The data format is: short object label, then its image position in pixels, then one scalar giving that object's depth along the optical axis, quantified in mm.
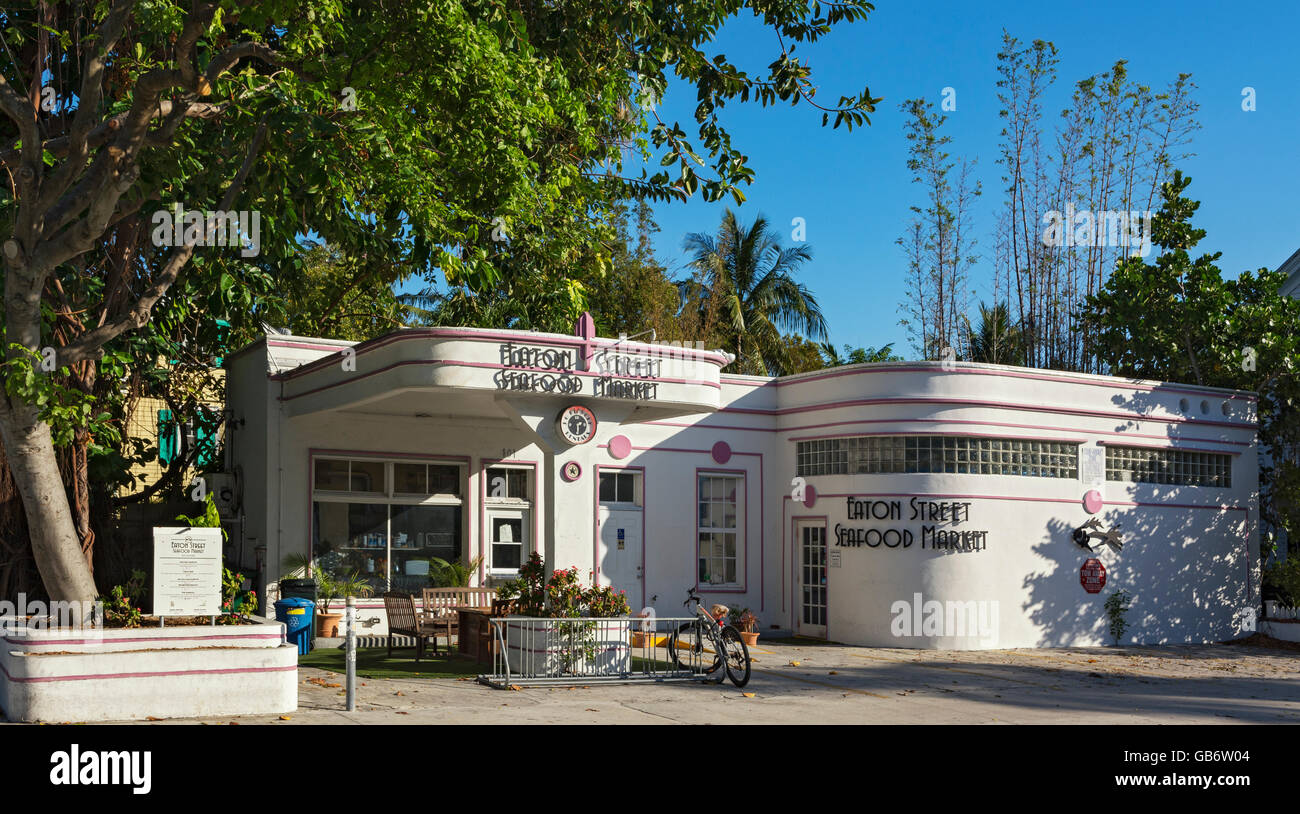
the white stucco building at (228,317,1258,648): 19078
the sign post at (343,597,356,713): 11453
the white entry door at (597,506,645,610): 20562
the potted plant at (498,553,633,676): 14617
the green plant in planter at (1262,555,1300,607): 22188
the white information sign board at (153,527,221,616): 11867
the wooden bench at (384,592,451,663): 16078
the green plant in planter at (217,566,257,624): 12406
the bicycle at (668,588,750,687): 14414
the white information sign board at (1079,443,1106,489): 21031
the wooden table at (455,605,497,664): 15727
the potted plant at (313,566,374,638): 18391
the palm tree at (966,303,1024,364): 36812
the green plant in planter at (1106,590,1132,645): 21062
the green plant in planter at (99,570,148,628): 12062
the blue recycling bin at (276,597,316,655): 16797
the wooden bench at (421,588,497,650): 16469
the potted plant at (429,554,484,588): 19188
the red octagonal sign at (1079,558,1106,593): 20828
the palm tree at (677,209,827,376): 39125
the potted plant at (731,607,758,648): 19781
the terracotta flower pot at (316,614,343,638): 18344
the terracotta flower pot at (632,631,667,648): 18562
